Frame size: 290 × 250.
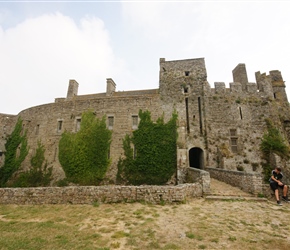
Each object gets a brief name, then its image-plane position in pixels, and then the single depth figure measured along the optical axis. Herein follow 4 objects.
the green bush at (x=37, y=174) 17.98
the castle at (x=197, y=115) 16.52
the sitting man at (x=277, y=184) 8.82
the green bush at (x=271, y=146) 15.72
